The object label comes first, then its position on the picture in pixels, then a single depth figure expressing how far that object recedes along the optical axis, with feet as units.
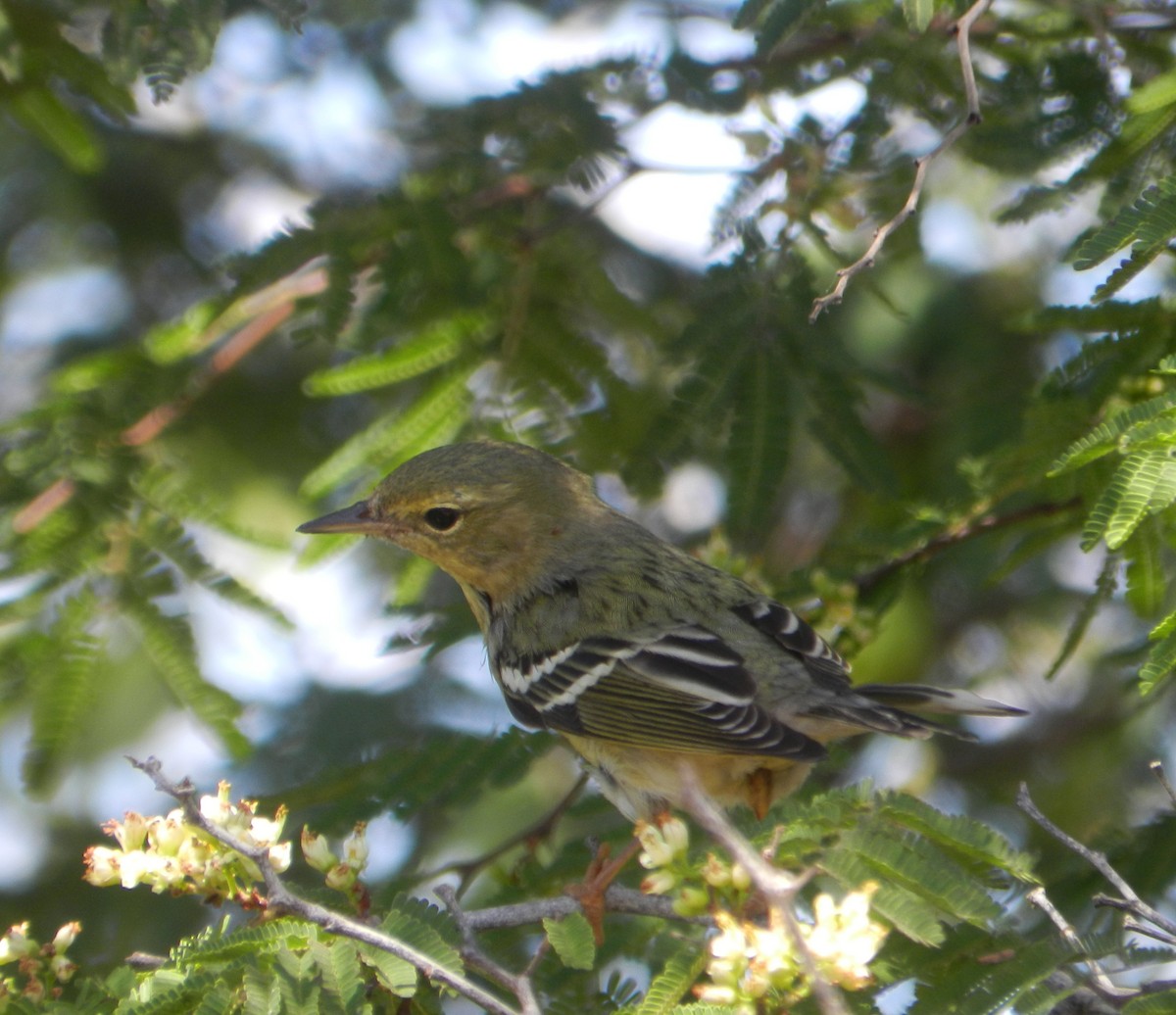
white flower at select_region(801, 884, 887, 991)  14.74
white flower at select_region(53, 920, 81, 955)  17.76
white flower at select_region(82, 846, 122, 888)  17.20
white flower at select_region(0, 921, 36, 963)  17.26
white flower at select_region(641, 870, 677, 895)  17.58
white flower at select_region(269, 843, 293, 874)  17.52
